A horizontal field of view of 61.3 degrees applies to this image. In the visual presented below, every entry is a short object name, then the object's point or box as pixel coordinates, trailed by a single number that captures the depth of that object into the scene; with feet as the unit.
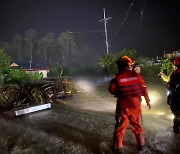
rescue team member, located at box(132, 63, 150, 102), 13.14
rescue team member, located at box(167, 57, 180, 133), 11.60
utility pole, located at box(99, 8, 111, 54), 68.54
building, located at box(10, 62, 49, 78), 72.85
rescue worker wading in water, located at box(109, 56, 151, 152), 9.55
